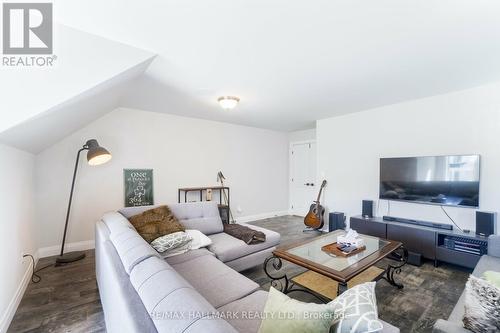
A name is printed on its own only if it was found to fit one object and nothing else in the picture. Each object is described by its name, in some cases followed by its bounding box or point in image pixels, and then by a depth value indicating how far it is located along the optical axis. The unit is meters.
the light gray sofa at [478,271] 1.11
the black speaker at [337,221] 4.23
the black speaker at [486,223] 2.76
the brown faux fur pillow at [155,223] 2.35
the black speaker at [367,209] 3.88
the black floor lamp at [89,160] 2.97
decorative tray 2.24
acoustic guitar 4.48
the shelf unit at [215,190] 4.43
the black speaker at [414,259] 3.00
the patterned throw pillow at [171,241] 2.18
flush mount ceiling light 3.34
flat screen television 2.96
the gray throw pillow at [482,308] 1.02
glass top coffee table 1.88
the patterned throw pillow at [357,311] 0.84
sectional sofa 0.86
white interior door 5.74
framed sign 3.88
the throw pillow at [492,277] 1.52
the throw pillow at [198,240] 2.42
